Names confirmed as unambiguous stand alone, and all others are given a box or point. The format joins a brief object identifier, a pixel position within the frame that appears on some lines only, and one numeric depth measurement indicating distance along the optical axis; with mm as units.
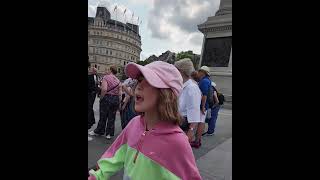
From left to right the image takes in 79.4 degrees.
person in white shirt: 2900
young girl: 1053
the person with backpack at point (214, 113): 4488
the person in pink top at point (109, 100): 4035
